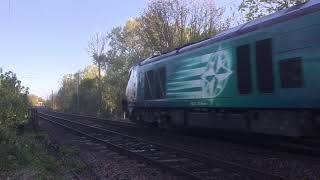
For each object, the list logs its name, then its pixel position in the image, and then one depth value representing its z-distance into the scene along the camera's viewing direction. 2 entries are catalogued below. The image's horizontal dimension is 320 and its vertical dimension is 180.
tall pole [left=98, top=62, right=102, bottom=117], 33.39
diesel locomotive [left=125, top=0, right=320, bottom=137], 6.80
